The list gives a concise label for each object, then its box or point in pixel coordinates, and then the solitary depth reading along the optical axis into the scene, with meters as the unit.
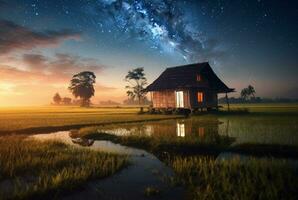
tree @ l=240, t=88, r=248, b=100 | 112.21
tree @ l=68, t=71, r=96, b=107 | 75.10
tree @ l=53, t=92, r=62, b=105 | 123.27
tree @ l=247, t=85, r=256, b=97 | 110.14
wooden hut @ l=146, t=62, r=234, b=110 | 30.94
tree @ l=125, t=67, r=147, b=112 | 56.06
